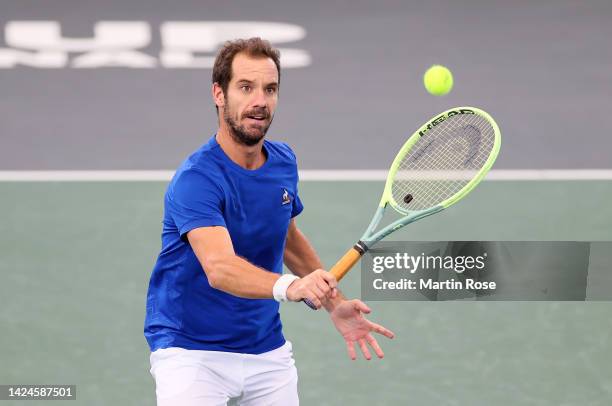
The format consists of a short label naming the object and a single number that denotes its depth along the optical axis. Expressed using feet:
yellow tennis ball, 45.14
